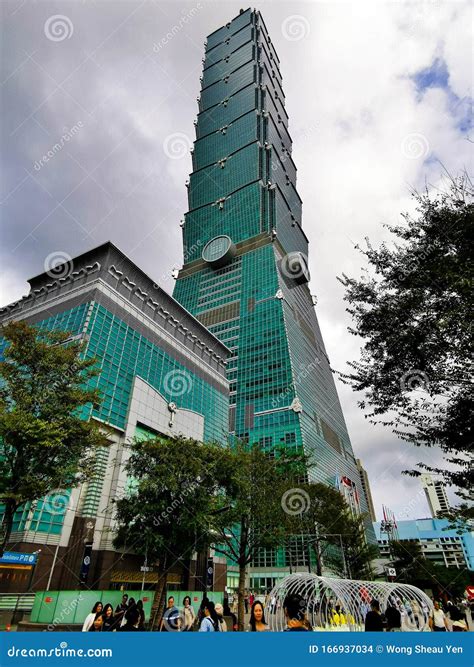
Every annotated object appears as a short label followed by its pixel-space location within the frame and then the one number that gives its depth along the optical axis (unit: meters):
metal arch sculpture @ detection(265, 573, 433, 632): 12.88
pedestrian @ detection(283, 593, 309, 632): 5.71
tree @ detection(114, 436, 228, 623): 20.78
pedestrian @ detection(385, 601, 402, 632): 9.35
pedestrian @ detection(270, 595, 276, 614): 12.88
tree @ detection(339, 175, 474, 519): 9.40
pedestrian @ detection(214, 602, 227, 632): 10.13
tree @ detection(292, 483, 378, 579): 36.88
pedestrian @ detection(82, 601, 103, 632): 9.80
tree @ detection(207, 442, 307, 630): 24.03
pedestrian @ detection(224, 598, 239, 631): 17.77
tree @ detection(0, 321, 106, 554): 13.39
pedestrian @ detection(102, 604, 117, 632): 10.20
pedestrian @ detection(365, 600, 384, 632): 8.37
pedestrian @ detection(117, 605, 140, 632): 8.84
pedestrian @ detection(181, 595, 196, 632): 10.66
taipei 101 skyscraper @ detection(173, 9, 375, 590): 83.38
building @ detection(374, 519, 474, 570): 129.38
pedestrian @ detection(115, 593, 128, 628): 10.78
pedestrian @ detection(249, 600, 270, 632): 6.89
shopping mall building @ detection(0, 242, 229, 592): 27.05
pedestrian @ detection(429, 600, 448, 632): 10.22
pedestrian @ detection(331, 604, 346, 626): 16.59
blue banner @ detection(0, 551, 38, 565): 15.34
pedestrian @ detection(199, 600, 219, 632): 8.58
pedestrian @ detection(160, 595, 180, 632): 9.75
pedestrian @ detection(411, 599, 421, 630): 11.03
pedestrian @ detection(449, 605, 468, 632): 10.21
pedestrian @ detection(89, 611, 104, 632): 9.64
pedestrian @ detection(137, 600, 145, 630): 12.36
